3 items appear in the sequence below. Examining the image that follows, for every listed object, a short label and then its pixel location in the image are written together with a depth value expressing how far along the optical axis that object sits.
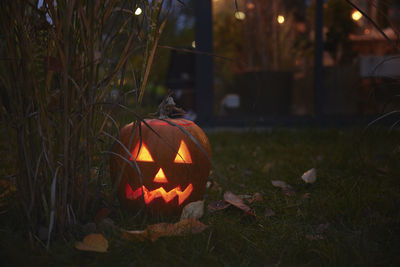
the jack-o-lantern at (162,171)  1.58
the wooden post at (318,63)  4.26
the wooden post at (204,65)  4.29
